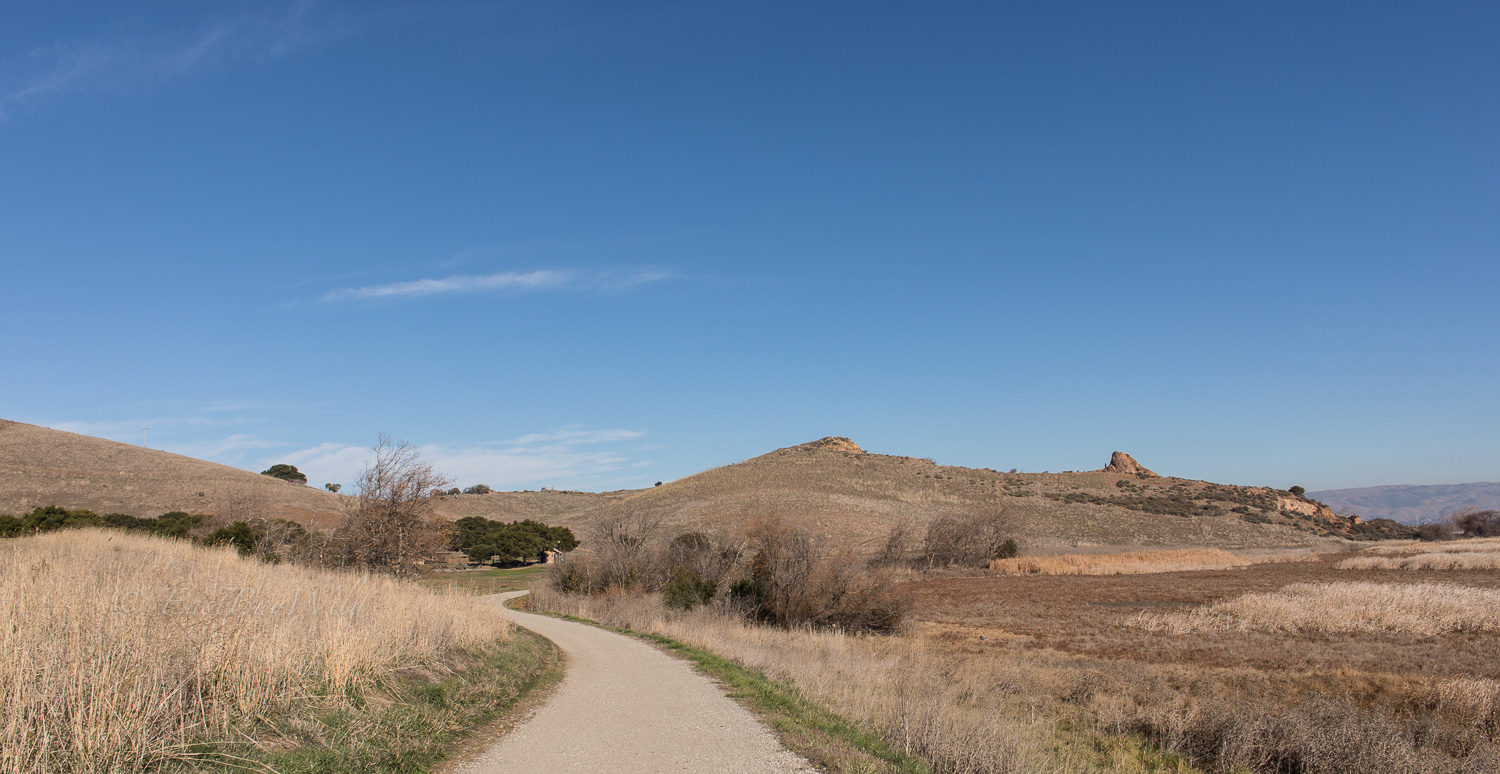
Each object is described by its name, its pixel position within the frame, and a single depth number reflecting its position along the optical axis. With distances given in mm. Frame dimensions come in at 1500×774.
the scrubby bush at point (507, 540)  58281
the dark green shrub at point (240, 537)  29184
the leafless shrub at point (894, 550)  56469
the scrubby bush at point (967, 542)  58562
